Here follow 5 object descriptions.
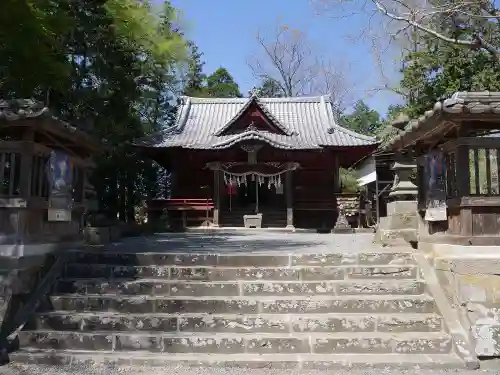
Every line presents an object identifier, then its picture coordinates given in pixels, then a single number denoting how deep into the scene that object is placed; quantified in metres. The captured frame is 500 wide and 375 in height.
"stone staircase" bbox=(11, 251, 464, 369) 5.30
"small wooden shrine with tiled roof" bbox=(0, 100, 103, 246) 6.08
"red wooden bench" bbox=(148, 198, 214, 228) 18.91
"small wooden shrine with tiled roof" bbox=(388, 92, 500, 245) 5.55
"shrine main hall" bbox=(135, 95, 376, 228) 19.36
